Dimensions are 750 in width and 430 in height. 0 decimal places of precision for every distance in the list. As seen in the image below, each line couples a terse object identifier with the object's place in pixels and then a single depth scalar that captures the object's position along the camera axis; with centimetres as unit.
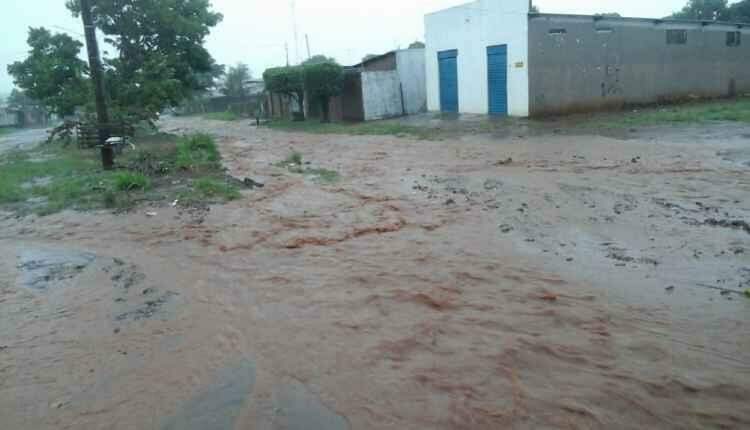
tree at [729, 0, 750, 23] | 3575
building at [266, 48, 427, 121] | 2645
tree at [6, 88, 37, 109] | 5639
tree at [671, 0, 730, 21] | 3703
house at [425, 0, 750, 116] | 2031
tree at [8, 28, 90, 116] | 2225
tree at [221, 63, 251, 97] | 5606
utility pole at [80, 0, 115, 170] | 1415
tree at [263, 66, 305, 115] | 2744
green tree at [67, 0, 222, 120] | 2222
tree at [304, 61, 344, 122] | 2642
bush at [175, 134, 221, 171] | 1283
